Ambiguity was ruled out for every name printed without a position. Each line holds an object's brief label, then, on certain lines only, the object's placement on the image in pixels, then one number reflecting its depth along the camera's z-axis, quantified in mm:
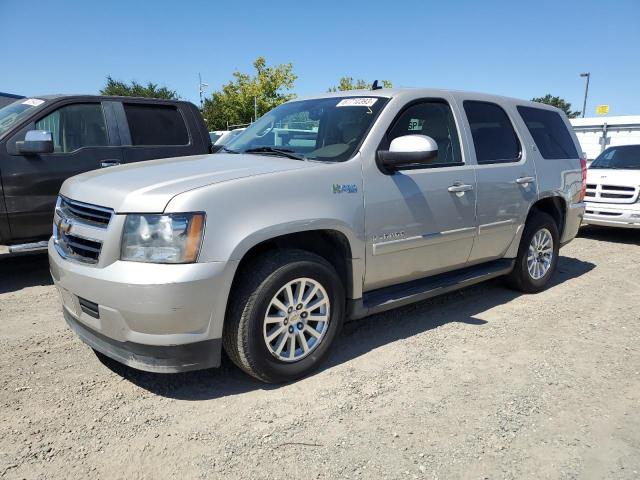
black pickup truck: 4812
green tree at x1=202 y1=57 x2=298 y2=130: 35656
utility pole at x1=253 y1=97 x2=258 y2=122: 34231
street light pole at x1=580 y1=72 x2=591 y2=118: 40656
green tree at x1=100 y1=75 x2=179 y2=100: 40469
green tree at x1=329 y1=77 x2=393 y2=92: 41656
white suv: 7953
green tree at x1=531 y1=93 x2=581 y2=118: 64500
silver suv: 2619
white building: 17281
